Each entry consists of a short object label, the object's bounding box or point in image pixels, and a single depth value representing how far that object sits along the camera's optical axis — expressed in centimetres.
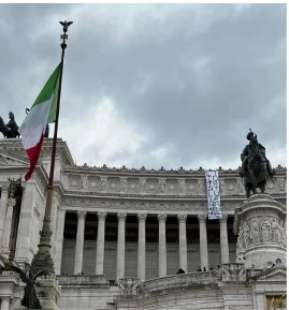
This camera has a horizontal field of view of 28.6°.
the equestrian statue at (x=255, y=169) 3878
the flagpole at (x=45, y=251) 2017
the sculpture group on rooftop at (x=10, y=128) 7438
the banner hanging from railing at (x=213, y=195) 6869
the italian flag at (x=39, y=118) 2464
